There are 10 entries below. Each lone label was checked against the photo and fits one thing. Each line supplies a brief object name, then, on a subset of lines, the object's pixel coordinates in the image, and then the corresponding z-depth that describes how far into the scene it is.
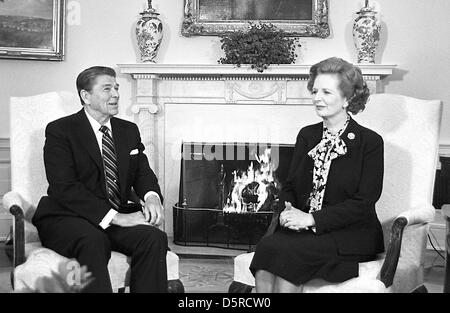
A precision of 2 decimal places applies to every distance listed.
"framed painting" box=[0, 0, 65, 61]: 5.62
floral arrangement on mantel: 5.43
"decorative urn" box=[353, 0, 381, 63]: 5.38
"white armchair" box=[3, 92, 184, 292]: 3.16
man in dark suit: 3.10
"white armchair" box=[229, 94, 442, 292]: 2.99
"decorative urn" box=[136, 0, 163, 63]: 5.55
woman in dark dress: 2.91
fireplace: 5.68
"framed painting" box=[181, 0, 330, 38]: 5.63
